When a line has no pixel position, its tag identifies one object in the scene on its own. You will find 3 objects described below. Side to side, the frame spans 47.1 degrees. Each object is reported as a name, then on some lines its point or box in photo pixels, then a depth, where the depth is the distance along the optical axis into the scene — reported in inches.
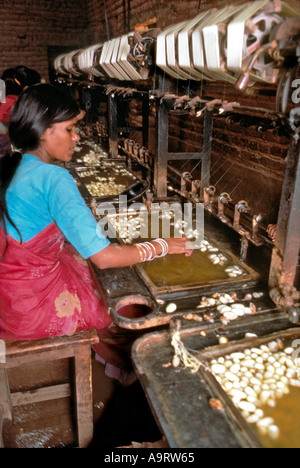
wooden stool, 87.0
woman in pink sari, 81.6
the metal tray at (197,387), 54.2
